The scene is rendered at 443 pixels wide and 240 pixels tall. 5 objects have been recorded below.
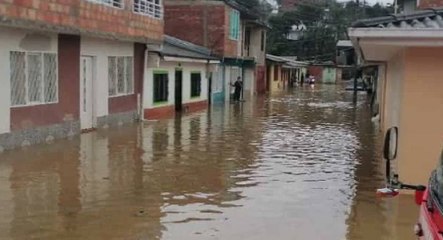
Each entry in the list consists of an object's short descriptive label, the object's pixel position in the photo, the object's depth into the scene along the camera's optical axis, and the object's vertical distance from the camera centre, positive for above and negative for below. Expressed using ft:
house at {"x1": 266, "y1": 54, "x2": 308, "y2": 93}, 184.44 -0.66
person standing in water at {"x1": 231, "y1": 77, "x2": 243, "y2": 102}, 123.65 -3.95
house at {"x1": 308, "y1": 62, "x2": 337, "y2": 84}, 300.20 -1.01
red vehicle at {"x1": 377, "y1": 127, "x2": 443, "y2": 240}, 11.51 -2.72
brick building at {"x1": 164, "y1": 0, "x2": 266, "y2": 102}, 112.37 +7.72
